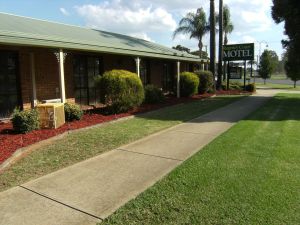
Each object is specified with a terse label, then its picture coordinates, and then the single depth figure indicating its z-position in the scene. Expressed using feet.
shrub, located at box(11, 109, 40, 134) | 24.76
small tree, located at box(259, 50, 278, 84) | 152.61
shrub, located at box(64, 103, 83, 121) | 30.71
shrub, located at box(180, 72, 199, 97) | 58.65
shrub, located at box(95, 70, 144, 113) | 35.35
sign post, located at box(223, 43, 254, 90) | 83.41
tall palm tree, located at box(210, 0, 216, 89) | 74.23
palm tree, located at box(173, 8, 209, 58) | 122.31
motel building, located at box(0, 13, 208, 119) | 31.27
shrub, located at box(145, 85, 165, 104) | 47.14
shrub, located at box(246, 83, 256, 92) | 83.66
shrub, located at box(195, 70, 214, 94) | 67.36
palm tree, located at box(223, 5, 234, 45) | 115.55
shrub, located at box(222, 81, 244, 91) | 87.64
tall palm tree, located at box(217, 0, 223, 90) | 81.87
